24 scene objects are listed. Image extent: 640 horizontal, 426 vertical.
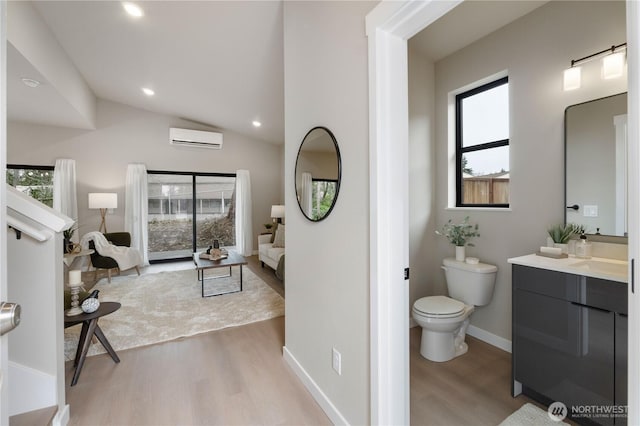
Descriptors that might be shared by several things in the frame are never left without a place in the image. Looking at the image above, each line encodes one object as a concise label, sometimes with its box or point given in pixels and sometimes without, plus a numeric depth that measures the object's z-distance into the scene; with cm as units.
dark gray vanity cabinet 134
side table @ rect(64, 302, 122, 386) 194
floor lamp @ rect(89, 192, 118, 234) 476
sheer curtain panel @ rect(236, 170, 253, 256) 637
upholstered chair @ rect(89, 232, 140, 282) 426
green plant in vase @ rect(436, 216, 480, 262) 246
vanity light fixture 162
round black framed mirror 160
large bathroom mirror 167
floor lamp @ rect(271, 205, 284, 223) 579
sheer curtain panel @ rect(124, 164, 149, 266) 539
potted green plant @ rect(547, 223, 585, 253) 184
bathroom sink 139
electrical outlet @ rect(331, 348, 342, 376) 156
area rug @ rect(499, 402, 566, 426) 153
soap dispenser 175
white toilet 207
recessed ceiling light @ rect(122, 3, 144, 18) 262
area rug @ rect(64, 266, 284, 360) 264
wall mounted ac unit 561
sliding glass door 585
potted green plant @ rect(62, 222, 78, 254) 404
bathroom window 237
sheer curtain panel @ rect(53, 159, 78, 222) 487
